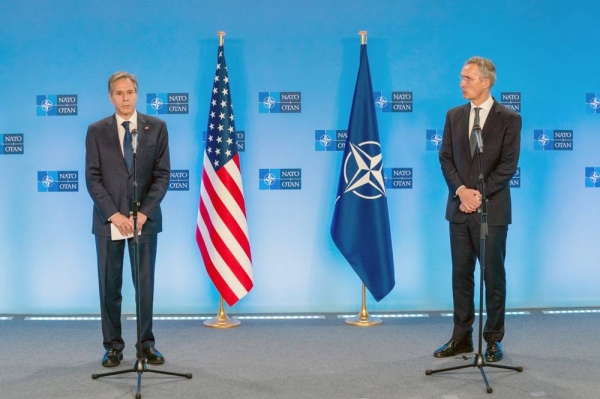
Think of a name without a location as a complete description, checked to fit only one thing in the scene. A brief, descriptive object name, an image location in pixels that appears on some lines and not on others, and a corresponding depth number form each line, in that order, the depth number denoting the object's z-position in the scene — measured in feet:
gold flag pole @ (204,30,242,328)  20.03
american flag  19.94
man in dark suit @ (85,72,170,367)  15.66
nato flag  20.20
